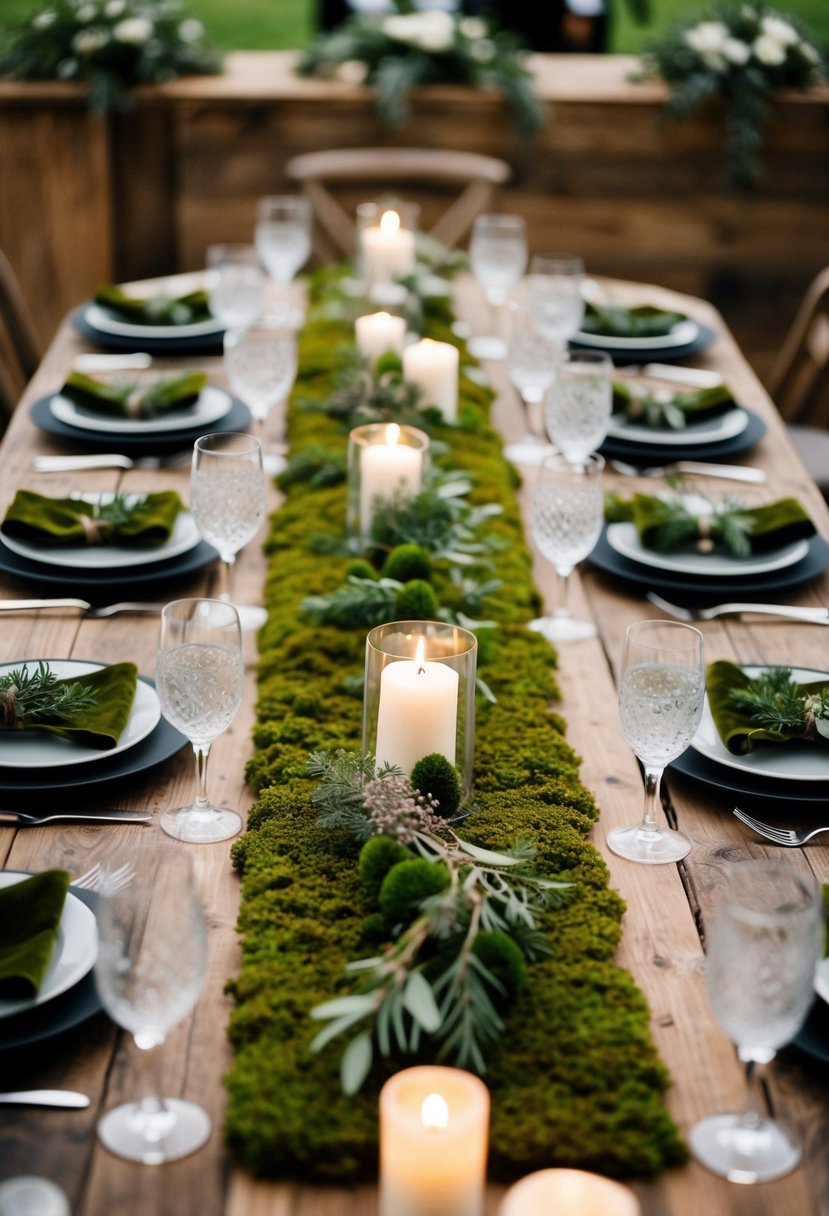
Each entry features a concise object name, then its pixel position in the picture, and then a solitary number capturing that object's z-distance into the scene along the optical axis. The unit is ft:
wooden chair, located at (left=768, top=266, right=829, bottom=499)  9.91
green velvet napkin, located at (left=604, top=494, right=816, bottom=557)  6.04
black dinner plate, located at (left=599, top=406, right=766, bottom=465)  7.38
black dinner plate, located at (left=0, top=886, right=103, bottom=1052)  3.26
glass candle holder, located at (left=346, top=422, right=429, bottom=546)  5.85
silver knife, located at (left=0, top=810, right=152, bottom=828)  4.23
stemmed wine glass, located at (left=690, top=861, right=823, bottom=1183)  2.89
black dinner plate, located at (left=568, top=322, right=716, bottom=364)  8.75
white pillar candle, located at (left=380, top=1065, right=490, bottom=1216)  2.62
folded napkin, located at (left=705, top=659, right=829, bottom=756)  4.53
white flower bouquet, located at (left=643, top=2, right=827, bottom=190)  14.26
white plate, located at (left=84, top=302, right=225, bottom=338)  8.73
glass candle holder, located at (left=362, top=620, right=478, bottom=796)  4.03
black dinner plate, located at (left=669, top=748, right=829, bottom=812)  4.41
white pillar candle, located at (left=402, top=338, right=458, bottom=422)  7.00
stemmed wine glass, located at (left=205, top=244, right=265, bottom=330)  8.14
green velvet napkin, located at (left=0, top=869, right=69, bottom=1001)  3.31
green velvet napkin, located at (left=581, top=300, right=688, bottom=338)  8.92
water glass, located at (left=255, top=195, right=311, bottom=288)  9.31
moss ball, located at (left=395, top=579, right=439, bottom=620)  5.03
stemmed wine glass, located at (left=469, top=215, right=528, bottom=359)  9.00
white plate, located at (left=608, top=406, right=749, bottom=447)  7.41
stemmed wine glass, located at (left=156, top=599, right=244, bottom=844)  4.01
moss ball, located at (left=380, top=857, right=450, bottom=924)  3.51
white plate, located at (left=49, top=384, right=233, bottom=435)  7.20
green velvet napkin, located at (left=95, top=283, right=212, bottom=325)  8.86
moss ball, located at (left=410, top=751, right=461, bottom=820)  3.97
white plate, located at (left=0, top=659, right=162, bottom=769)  4.38
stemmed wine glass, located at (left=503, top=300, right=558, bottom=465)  7.17
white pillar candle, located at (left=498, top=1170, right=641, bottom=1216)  2.72
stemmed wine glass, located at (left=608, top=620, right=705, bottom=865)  4.03
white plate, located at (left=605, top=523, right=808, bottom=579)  5.92
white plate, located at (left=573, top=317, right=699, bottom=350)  8.77
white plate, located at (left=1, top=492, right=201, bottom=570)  5.77
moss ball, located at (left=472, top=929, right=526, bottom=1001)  3.34
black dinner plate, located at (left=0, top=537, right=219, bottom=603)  5.72
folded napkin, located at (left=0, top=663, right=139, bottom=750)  4.45
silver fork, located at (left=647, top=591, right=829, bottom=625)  5.73
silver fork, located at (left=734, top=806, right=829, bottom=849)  4.27
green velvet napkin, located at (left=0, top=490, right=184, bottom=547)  5.89
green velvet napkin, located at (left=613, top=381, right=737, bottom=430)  7.56
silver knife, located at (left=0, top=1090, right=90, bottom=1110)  3.15
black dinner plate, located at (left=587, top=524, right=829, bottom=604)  5.88
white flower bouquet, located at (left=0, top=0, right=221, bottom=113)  13.94
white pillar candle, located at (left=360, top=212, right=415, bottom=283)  9.27
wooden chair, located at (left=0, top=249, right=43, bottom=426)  9.90
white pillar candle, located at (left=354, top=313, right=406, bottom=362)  7.59
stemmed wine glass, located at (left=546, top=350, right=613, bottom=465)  6.42
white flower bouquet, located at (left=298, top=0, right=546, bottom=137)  14.19
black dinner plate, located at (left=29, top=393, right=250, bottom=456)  7.15
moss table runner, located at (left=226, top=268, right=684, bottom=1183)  3.03
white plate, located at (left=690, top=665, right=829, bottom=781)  4.47
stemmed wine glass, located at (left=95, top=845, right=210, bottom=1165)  2.89
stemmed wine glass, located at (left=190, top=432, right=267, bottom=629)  5.22
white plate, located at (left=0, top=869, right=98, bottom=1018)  3.34
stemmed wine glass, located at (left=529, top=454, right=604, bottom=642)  5.34
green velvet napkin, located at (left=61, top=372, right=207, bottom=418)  7.34
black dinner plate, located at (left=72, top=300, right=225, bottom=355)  8.67
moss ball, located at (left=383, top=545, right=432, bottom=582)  5.36
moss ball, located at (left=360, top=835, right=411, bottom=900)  3.64
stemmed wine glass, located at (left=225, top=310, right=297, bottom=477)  6.56
